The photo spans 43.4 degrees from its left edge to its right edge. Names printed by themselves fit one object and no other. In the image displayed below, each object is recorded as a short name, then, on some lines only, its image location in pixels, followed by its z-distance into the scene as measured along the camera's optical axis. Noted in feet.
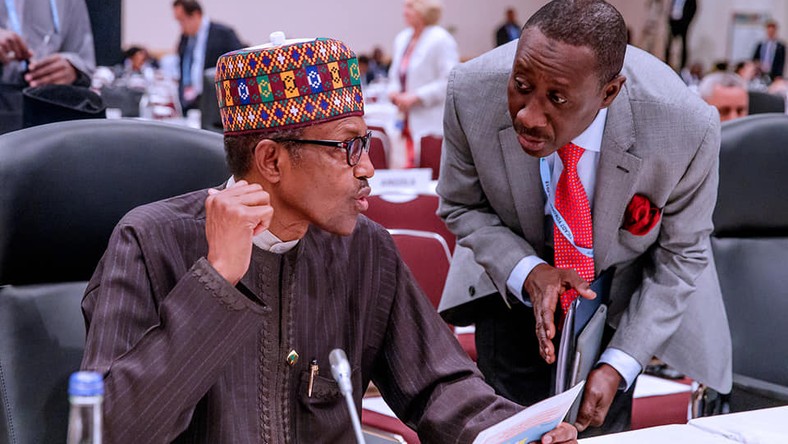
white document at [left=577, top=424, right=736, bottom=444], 5.32
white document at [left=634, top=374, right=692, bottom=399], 9.90
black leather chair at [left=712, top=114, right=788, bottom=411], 8.28
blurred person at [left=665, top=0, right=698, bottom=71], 50.13
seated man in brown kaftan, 4.56
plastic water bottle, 2.90
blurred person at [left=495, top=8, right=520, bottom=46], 39.81
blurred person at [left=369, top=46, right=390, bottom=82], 43.26
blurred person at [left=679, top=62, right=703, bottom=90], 43.09
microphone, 4.05
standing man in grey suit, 6.17
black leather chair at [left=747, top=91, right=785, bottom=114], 22.90
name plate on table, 12.53
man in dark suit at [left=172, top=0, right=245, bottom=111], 25.25
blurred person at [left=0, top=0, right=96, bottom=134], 8.86
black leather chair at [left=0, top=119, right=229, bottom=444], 5.48
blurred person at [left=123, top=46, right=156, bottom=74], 38.50
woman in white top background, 22.47
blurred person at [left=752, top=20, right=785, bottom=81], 51.39
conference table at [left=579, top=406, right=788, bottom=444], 5.38
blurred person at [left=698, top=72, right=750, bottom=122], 15.08
